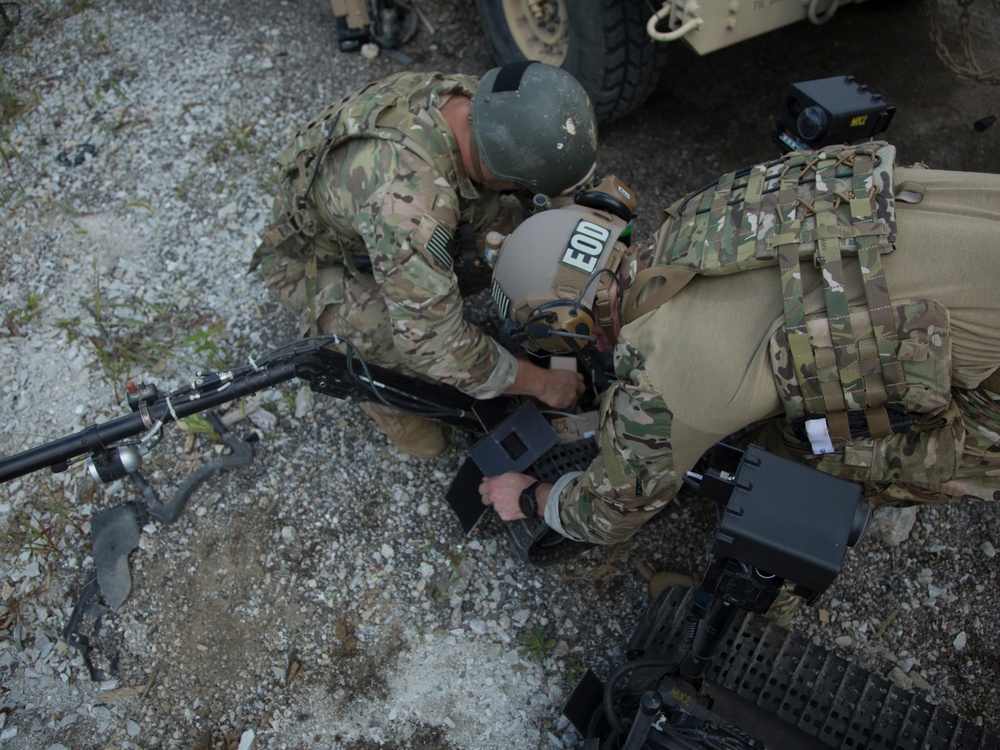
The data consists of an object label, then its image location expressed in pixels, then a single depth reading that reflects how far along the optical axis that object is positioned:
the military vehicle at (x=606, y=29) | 2.95
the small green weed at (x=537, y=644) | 2.66
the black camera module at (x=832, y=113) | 2.45
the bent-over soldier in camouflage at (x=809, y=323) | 1.74
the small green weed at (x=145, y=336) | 3.33
